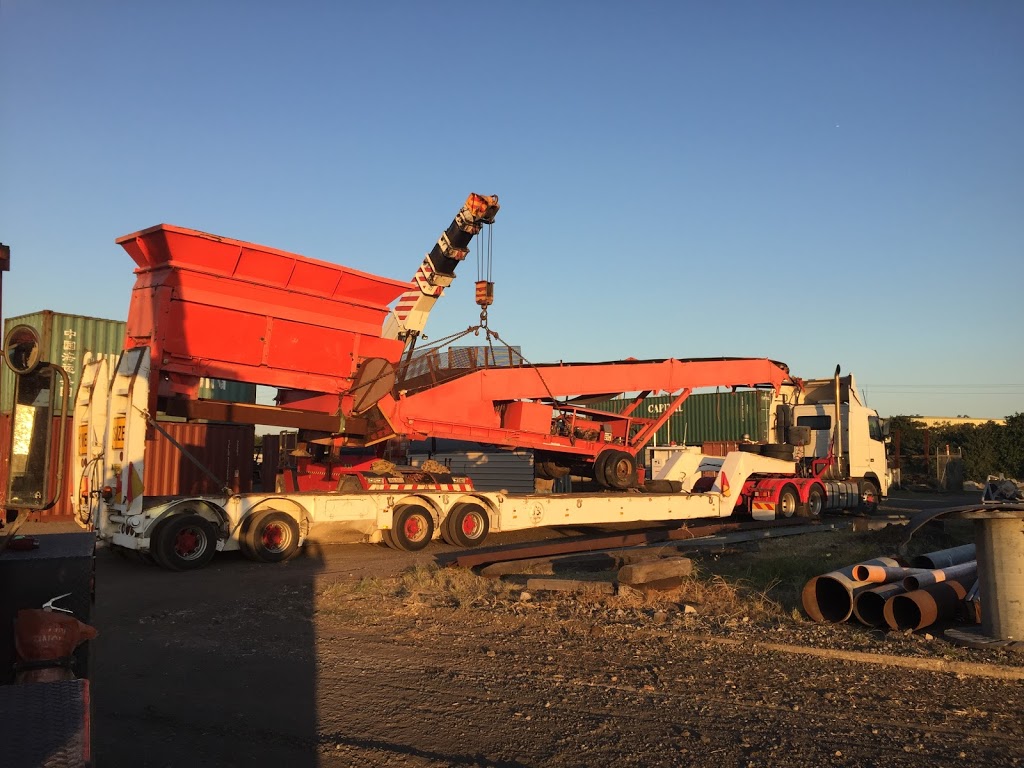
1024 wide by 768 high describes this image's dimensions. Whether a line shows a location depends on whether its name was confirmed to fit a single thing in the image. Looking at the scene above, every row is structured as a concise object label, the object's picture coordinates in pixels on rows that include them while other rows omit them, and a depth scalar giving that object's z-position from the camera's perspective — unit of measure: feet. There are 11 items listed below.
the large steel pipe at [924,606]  22.98
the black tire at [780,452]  61.67
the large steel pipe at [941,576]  24.94
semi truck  64.39
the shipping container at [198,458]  67.26
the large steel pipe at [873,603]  24.41
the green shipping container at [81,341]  69.46
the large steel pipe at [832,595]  25.16
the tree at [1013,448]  142.20
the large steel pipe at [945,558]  28.48
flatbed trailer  38.68
